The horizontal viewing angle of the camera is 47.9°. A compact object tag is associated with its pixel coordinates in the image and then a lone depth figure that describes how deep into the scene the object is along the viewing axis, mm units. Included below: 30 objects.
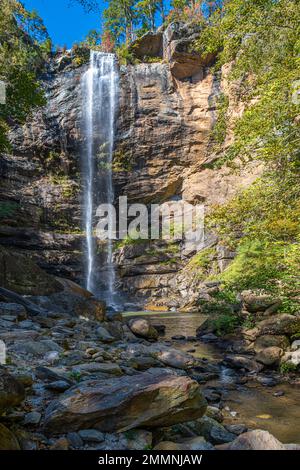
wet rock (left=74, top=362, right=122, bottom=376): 4023
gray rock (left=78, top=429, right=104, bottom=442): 2558
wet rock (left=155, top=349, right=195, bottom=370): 5973
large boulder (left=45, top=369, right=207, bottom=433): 2676
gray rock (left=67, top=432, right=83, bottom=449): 2485
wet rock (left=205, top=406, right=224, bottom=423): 3960
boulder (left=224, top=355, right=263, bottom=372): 6555
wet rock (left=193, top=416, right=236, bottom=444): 3137
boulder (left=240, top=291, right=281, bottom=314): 8633
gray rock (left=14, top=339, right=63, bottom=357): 4310
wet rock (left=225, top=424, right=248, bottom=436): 3612
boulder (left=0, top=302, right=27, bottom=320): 6088
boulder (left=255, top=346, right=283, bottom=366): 6621
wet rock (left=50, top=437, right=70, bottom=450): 2396
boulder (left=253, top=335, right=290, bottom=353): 7102
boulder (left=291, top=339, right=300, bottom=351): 6779
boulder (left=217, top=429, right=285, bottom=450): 2564
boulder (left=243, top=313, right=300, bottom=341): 7322
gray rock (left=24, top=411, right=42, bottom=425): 2631
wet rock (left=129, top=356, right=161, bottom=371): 4949
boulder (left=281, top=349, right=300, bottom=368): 6341
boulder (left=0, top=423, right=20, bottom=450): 2171
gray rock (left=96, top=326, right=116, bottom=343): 6125
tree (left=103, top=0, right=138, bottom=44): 30688
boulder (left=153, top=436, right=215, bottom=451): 2623
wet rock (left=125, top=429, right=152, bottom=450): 2613
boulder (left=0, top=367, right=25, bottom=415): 2424
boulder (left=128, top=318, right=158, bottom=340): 8633
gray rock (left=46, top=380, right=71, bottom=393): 3297
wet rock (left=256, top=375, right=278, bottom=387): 5787
